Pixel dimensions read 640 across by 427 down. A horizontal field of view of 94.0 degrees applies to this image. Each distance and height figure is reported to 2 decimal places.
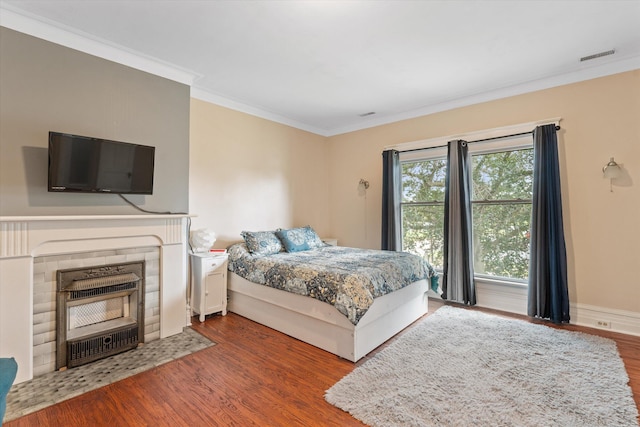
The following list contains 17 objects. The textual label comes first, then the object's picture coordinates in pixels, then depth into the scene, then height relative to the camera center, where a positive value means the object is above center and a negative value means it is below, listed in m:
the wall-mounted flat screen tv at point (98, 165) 2.38 +0.53
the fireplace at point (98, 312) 2.41 -0.77
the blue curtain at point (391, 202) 4.61 +0.32
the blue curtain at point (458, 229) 3.92 -0.08
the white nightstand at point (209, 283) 3.41 -0.68
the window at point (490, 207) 3.72 +0.21
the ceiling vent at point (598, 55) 2.90 +1.66
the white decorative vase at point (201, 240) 3.57 -0.18
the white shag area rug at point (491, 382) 1.85 -1.18
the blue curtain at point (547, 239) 3.25 -0.19
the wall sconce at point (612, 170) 3.04 +0.52
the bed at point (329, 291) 2.60 -0.67
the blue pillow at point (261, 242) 3.83 -0.24
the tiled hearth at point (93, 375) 1.99 -1.15
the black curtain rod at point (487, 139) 3.58 +1.08
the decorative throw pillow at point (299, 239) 4.13 -0.22
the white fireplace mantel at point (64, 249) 2.19 -0.19
